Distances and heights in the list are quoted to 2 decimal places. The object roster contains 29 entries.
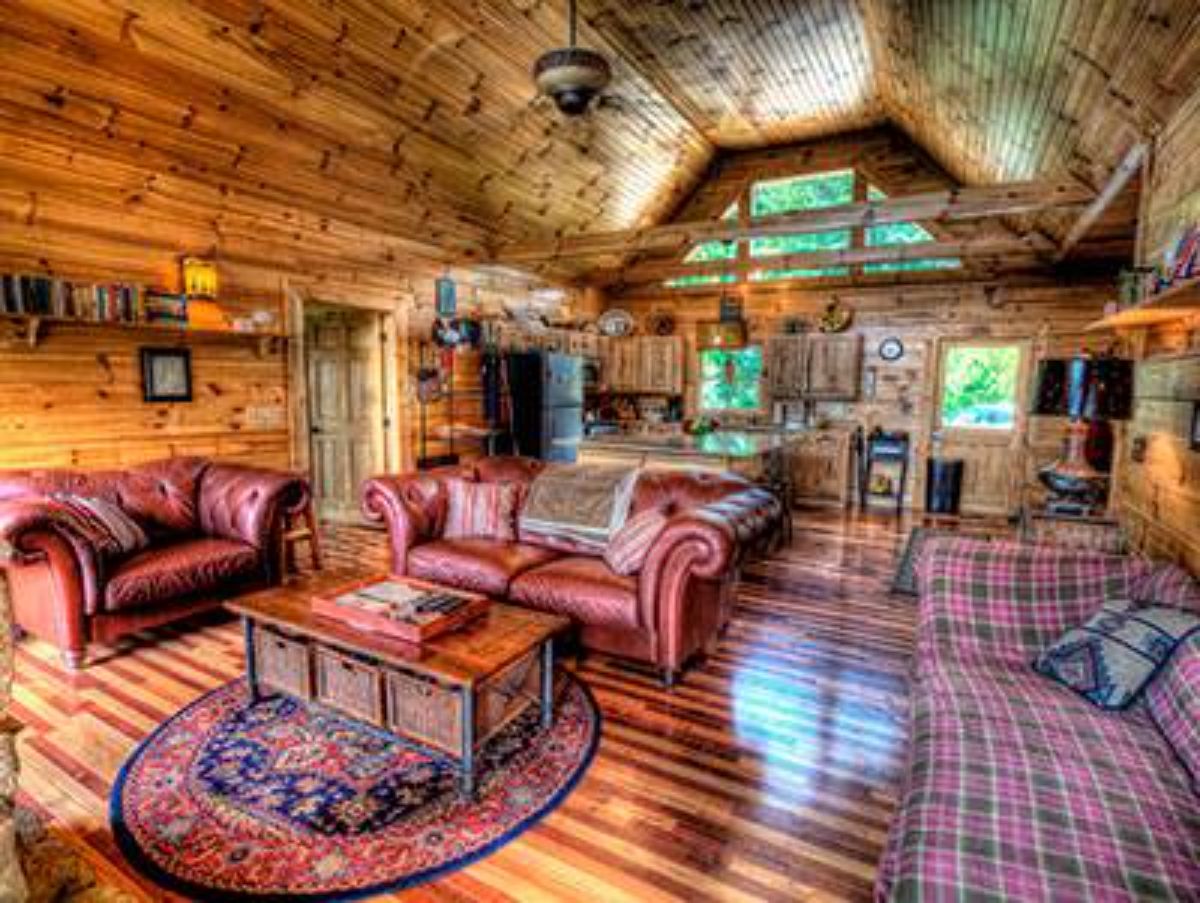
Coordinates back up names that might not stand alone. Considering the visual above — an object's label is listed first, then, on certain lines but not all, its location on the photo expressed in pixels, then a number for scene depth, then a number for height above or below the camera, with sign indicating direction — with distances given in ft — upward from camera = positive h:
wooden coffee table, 7.11 -3.64
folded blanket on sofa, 11.80 -2.34
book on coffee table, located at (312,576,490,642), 7.62 -2.94
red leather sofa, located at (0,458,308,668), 9.89 -3.14
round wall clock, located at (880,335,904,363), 24.96 +1.54
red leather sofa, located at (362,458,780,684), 9.53 -3.18
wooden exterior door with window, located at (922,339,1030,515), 23.44 -1.96
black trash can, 23.62 -3.67
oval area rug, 6.05 -4.74
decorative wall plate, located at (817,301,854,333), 25.45 +2.79
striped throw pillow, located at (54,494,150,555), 10.37 -2.56
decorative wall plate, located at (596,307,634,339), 19.69 +1.94
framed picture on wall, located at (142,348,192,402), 13.87 +0.03
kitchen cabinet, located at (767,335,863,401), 25.35 +0.80
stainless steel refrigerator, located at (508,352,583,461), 21.67 -0.73
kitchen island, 16.52 -1.88
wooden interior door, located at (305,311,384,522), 20.06 -0.90
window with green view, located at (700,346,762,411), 27.78 +0.25
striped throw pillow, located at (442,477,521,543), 12.66 -2.65
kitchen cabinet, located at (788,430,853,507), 25.31 -3.26
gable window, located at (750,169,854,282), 24.75 +7.46
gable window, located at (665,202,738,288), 26.91 +5.72
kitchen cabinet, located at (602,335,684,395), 28.58 +0.83
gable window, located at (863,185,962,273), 23.70 +5.74
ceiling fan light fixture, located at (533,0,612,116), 10.05 +5.02
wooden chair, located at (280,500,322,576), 13.17 -3.54
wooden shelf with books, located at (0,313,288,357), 11.73 +1.01
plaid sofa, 4.17 -3.14
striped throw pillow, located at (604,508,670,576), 10.09 -2.61
